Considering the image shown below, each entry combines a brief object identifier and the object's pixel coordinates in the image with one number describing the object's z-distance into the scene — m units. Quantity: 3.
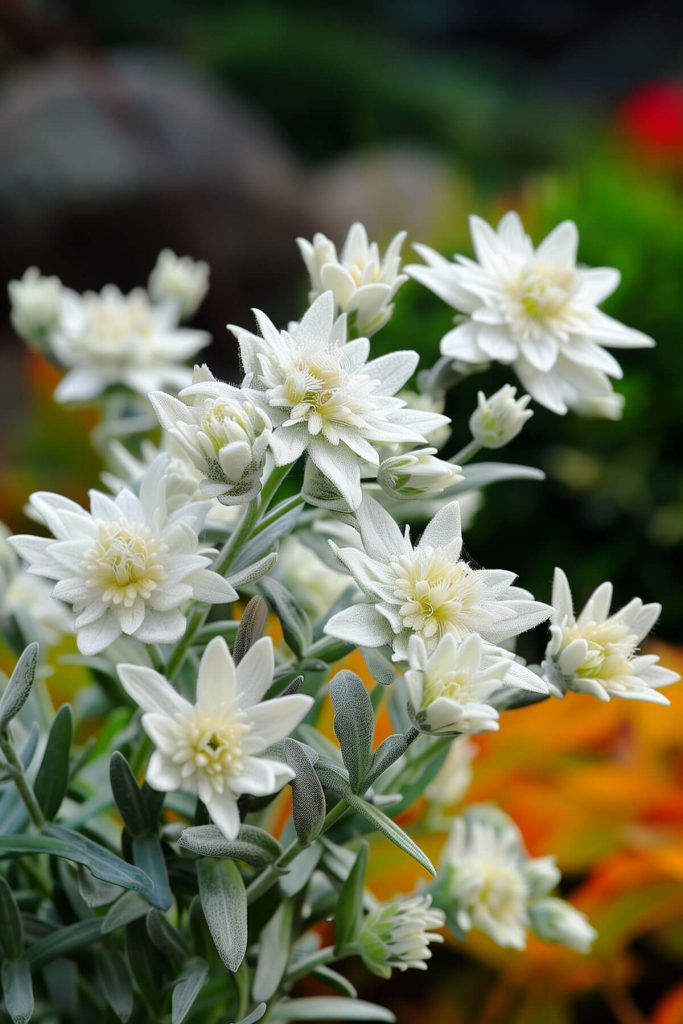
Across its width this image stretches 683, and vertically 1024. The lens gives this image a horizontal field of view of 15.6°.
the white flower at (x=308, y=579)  0.65
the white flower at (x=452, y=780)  0.69
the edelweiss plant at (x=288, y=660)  0.54
